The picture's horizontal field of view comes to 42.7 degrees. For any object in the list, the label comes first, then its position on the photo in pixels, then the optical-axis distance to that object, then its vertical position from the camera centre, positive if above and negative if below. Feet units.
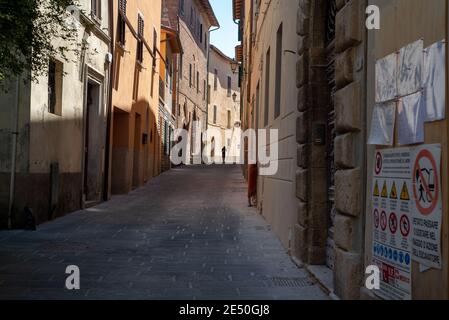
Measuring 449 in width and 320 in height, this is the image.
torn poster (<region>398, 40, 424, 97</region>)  11.03 +2.13
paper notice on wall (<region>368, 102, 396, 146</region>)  12.48 +1.13
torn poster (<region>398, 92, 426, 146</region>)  10.92 +1.09
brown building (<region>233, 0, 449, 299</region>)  10.83 +0.70
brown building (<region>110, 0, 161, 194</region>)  53.16 +8.29
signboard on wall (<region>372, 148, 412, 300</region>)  11.61 -1.01
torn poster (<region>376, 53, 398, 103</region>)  12.37 +2.14
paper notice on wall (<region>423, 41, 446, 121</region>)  10.00 +1.69
